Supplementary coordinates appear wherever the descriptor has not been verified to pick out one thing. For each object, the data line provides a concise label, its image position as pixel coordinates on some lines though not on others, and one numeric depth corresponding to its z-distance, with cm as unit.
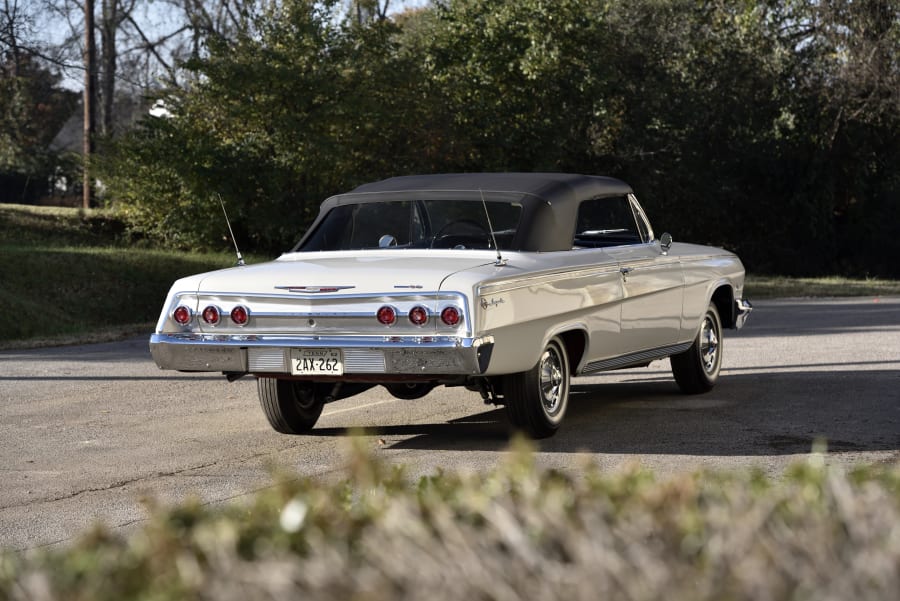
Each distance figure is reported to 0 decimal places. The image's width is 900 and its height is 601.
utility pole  6912
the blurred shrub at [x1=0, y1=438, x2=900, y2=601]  545
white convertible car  1527
